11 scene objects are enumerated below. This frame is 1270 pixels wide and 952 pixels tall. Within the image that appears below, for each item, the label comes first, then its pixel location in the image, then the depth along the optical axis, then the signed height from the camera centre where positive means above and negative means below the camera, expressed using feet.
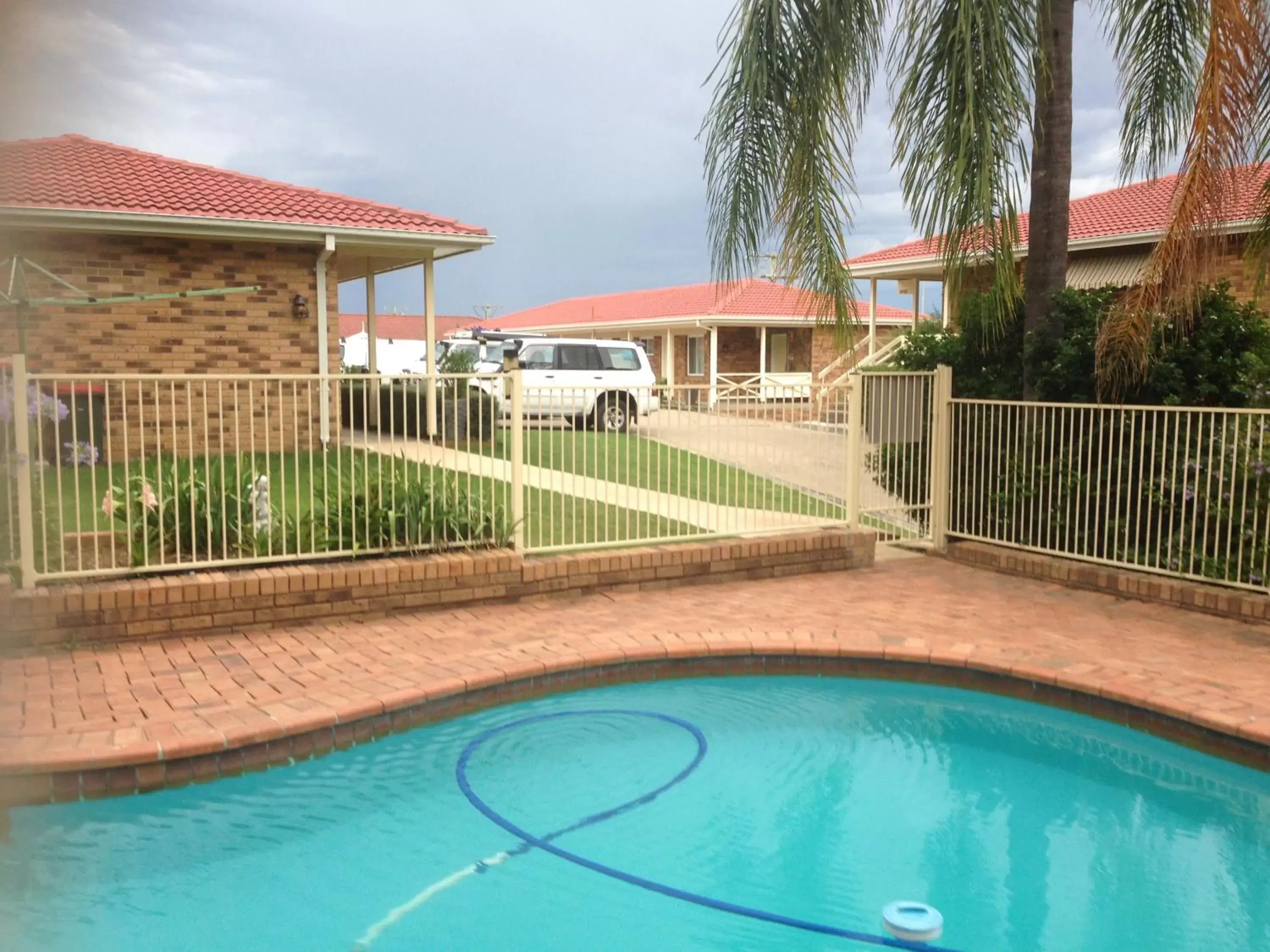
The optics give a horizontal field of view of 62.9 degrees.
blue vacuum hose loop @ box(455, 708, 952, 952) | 13.99 -6.95
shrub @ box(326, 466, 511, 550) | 26.35 -3.19
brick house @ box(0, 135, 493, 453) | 43.91 +6.10
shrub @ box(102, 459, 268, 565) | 23.76 -2.88
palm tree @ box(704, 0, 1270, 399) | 24.48 +7.28
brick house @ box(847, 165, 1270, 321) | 52.65 +9.02
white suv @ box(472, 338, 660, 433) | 65.51 +1.96
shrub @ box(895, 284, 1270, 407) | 28.09 +1.17
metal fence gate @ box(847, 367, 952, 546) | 34.12 -1.80
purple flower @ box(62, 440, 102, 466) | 21.63 -1.41
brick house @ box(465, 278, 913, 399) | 112.68 +7.16
